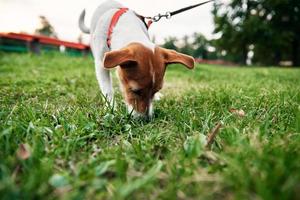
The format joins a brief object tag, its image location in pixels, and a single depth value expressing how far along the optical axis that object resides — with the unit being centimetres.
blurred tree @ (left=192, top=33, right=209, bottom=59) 8086
